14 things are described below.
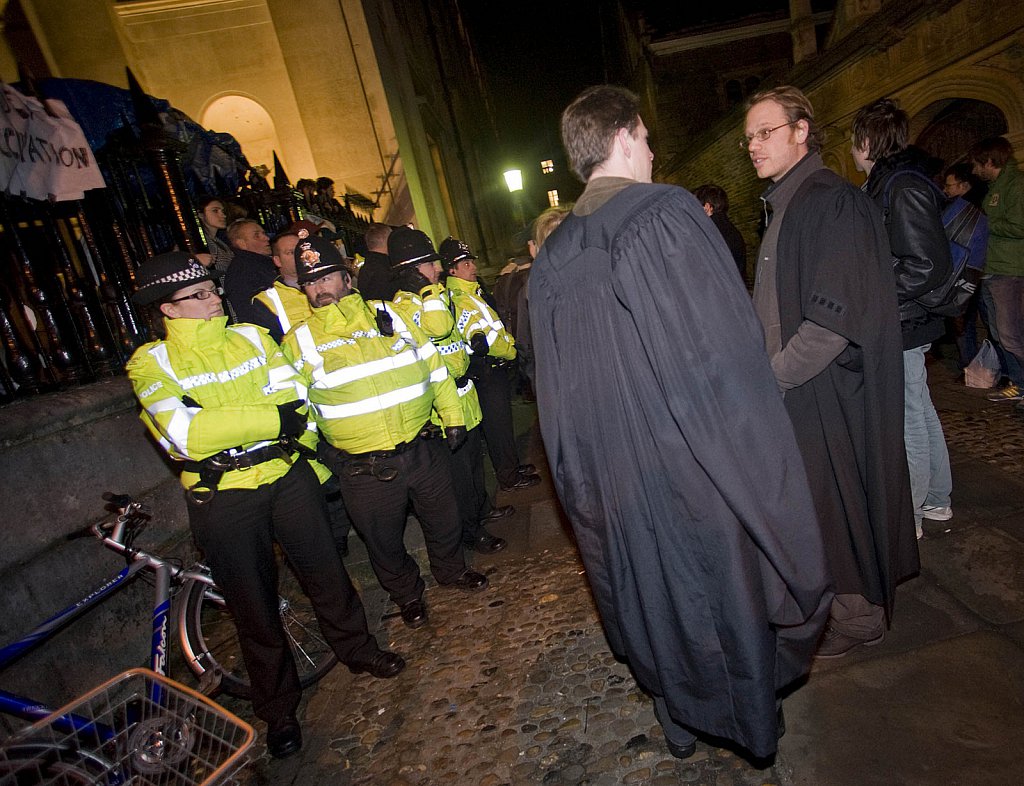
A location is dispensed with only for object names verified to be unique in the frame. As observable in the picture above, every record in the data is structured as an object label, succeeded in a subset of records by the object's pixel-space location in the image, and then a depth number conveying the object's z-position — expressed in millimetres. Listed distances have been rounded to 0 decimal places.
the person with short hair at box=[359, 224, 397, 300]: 3746
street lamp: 19406
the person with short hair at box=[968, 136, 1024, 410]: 4469
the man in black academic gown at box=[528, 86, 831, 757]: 1514
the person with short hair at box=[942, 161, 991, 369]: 4523
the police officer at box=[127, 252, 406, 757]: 2352
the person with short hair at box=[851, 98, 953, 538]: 2391
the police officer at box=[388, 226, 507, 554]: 3465
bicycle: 2723
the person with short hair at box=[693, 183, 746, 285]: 5629
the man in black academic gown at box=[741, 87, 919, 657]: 1974
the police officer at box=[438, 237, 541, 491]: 4430
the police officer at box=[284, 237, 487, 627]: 2895
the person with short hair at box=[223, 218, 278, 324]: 4141
